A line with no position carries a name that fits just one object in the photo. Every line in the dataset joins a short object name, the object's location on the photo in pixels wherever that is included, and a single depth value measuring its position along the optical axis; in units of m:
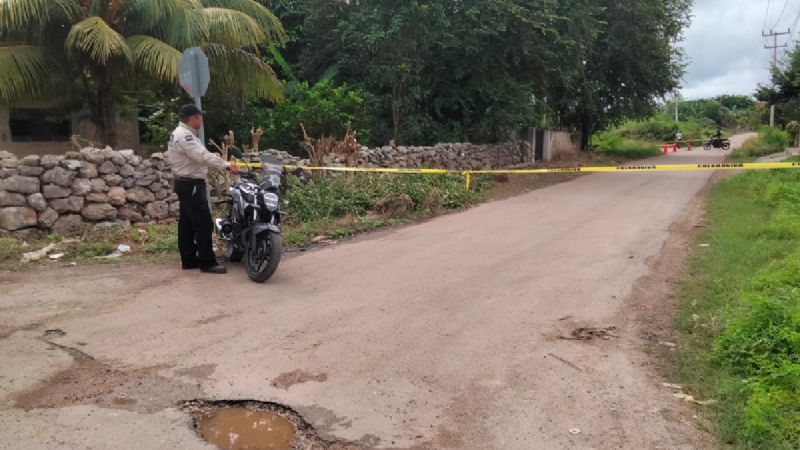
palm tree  10.66
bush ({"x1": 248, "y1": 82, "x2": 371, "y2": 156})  15.89
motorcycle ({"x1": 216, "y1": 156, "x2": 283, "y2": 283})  6.81
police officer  6.98
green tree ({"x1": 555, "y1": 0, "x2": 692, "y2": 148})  24.55
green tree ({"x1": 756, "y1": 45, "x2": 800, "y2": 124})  24.03
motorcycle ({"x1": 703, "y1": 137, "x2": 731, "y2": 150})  41.16
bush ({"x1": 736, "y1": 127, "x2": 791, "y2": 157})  32.24
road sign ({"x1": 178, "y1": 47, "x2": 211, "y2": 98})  7.97
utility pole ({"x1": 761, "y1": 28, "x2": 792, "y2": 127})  54.53
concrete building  15.48
